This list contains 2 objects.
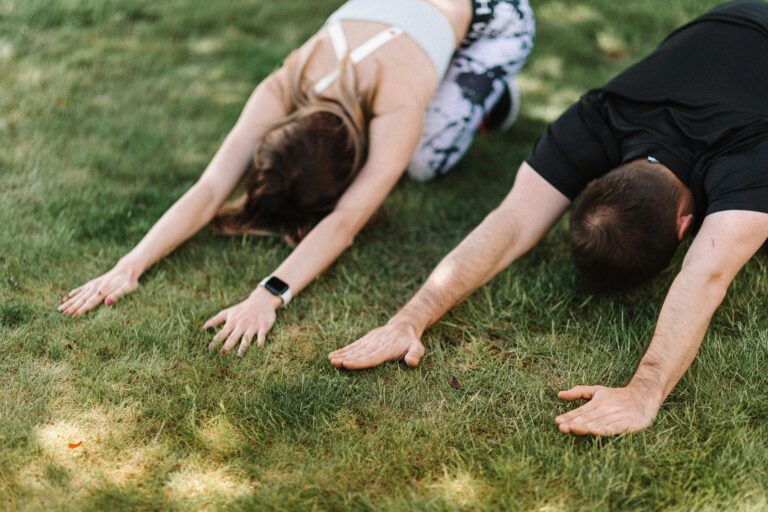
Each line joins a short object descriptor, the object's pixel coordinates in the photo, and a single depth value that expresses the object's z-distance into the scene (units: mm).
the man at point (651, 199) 2551
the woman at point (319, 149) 3199
